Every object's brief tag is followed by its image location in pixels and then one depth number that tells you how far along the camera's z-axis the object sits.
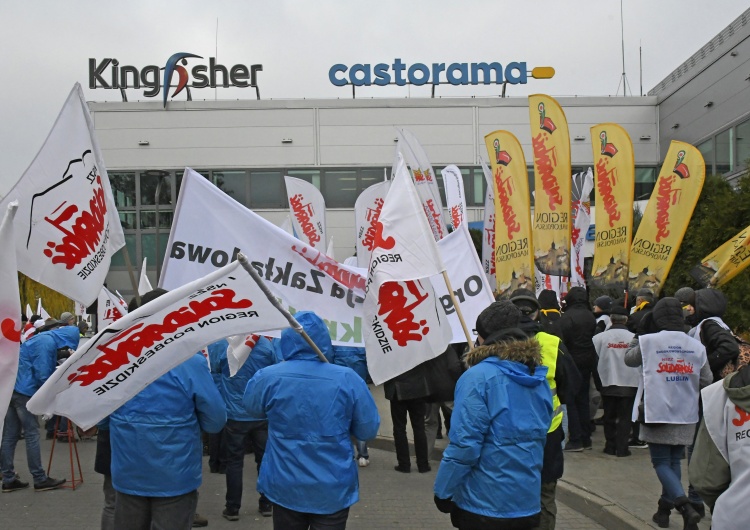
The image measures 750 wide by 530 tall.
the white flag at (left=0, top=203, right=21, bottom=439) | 3.17
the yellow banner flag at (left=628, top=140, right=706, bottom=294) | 10.65
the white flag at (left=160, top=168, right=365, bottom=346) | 5.76
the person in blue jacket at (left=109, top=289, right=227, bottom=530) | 4.45
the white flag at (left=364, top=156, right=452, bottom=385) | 5.96
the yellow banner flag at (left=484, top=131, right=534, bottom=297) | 9.82
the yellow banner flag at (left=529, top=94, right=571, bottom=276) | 10.35
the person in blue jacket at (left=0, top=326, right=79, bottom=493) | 8.32
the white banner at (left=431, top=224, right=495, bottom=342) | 6.83
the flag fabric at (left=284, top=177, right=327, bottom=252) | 14.05
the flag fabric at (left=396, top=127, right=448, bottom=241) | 10.51
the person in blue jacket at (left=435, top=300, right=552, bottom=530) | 4.02
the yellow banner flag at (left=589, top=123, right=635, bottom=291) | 11.20
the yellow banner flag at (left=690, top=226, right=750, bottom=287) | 8.52
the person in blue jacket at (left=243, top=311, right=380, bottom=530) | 4.25
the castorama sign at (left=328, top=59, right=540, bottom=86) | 43.78
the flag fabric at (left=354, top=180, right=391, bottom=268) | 11.78
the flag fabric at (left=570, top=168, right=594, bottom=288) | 16.21
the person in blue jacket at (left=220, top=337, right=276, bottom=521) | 6.99
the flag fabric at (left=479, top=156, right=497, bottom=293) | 13.57
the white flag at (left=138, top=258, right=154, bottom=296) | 10.38
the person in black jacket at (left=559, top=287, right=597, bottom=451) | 9.38
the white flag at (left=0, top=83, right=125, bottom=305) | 4.98
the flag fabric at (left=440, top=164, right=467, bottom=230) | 11.49
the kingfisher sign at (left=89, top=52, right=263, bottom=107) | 42.88
